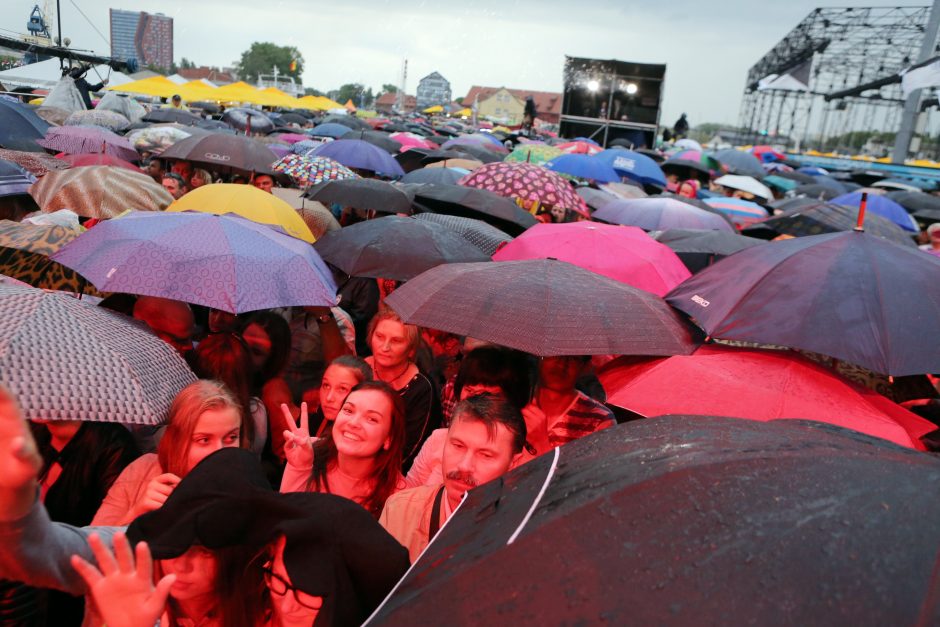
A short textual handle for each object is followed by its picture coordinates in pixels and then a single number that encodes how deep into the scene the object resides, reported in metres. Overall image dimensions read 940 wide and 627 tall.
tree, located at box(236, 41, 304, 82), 130.62
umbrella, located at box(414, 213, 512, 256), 5.98
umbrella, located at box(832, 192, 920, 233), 9.03
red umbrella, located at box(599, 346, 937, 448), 3.00
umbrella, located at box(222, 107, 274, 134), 20.25
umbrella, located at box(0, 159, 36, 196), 5.45
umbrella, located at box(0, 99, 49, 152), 9.23
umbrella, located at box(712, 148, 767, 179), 18.42
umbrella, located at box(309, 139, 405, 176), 9.81
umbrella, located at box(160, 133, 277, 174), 8.59
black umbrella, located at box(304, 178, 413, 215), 6.72
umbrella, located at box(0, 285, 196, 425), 2.46
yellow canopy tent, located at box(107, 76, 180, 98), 18.03
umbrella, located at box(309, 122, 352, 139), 19.02
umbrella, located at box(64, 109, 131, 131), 13.88
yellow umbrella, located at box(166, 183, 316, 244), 5.20
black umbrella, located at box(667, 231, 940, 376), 2.99
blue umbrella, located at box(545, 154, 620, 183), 10.95
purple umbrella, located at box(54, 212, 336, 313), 3.53
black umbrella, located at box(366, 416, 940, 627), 1.10
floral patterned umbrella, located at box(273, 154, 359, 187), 7.64
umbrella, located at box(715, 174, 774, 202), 12.83
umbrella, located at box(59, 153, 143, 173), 8.16
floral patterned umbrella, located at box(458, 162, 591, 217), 6.81
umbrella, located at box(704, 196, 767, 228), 10.25
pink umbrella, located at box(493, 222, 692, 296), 4.97
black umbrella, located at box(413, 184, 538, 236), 7.03
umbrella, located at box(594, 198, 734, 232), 7.72
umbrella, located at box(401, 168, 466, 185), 9.82
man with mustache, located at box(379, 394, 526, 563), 2.60
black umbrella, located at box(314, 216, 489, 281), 5.01
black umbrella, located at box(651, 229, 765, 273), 5.89
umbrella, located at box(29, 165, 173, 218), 5.71
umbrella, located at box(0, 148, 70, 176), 7.34
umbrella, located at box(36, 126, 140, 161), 10.03
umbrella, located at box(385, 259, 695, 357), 3.30
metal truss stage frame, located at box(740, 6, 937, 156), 33.44
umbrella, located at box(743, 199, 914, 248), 6.23
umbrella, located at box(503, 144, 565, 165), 13.26
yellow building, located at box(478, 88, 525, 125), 88.81
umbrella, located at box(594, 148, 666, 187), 12.51
